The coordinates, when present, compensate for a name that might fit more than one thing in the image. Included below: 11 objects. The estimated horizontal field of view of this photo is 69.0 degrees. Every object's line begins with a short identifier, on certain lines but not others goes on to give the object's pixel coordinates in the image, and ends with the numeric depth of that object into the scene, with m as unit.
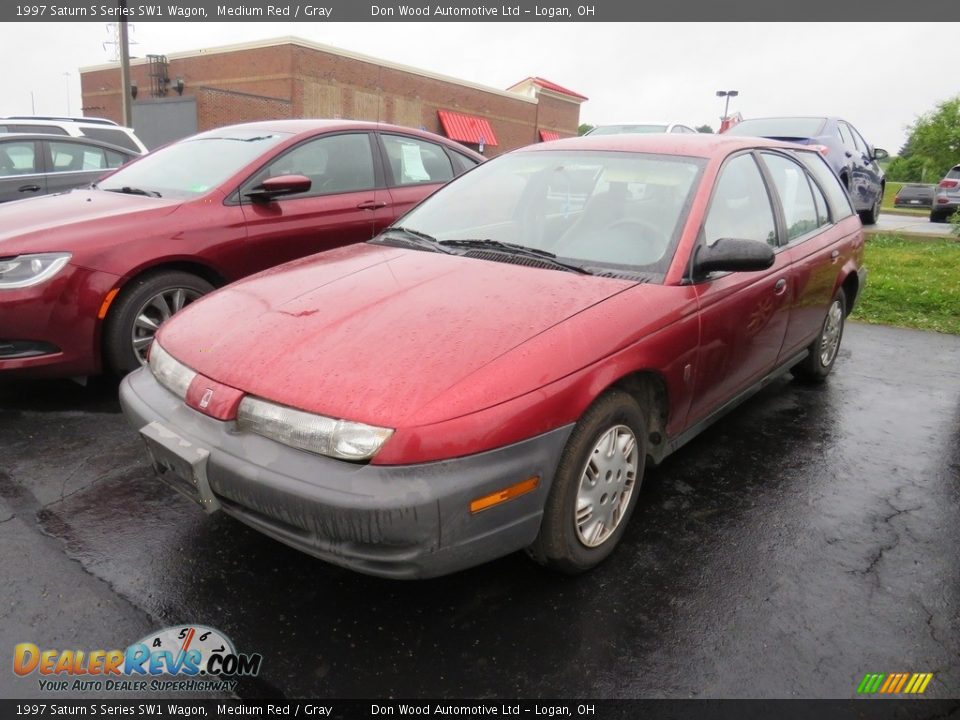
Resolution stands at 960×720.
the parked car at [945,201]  17.03
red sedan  3.63
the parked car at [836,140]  9.70
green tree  54.62
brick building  30.42
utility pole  19.73
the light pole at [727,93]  37.91
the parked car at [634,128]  12.53
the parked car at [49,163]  7.46
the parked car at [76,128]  9.59
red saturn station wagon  2.03
